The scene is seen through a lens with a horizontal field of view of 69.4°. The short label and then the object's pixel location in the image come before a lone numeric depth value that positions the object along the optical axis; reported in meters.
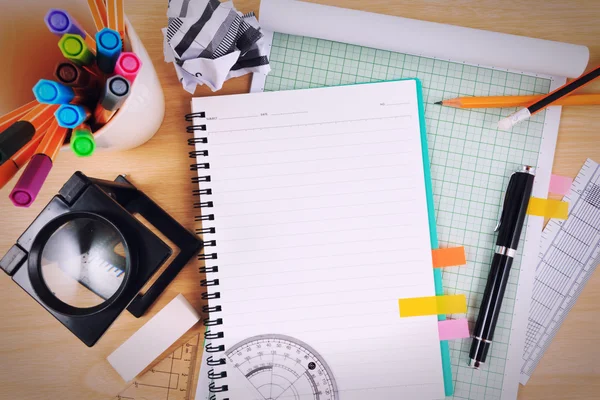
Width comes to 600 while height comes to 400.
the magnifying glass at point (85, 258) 0.50
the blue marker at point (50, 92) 0.38
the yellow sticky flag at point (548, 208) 0.65
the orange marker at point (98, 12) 0.44
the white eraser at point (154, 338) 0.61
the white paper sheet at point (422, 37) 0.62
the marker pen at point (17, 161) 0.42
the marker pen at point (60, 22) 0.39
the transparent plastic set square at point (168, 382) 0.62
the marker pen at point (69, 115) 0.40
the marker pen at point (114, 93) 0.40
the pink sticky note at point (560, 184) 0.65
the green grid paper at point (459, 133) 0.64
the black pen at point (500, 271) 0.62
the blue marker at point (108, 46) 0.40
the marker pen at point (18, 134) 0.37
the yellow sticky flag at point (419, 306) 0.63
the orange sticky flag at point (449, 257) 0.64
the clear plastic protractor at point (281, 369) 0.62
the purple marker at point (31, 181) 0.40
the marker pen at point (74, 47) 0.40
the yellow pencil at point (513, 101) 0.63
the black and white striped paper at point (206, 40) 0.57
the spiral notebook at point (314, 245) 0.62
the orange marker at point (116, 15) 0.44
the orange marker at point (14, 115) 0.43
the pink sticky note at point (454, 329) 0.63
